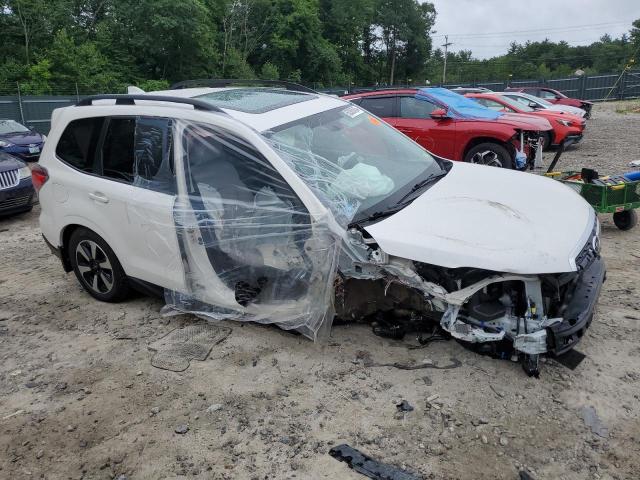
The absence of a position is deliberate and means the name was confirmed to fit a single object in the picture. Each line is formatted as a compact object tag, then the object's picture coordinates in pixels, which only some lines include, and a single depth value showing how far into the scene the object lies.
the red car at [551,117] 11.18
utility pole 70.07
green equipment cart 5.47
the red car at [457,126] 8.10
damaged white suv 2.88
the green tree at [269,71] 36.56
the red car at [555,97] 19.23
